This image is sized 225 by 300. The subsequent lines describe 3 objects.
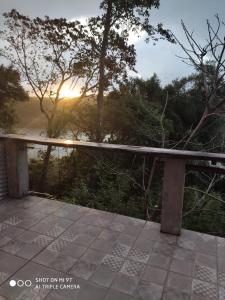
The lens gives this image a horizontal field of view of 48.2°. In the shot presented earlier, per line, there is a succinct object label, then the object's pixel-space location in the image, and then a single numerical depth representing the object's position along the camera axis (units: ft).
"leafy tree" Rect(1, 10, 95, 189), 30.01
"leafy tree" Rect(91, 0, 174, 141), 25.72
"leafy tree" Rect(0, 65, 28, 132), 33.83
